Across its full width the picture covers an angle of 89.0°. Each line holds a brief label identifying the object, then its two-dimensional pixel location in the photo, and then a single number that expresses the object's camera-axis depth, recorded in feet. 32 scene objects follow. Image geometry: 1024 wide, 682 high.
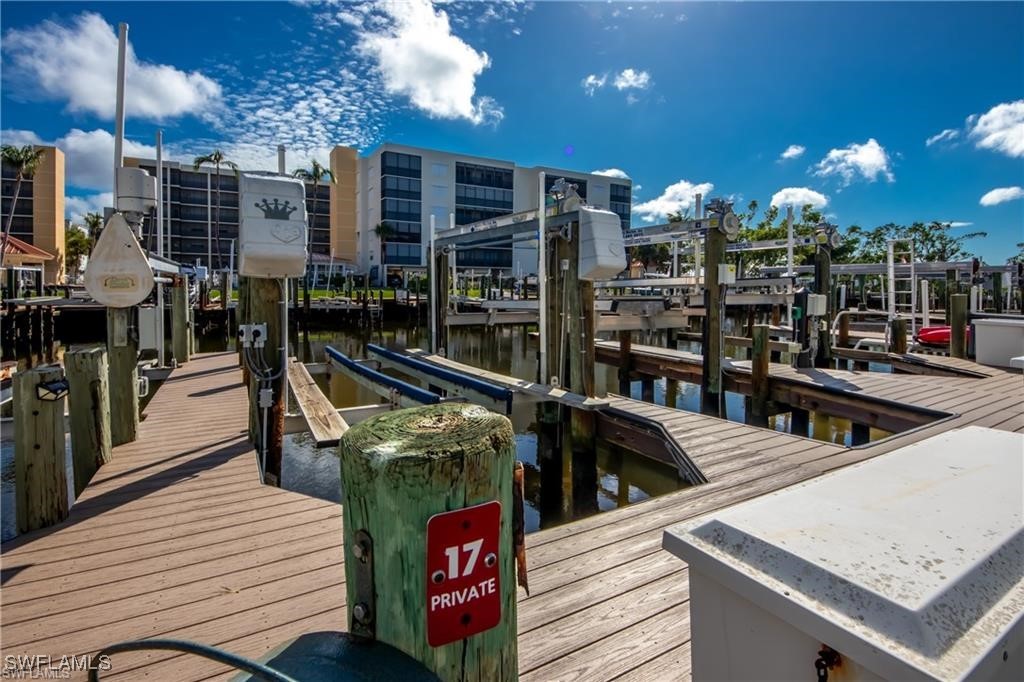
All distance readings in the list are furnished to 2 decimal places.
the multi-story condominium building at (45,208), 152.56
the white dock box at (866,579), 3.00
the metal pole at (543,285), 23.94
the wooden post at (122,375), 15.67
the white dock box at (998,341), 29.48
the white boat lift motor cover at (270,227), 15.21
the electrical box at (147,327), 17.12
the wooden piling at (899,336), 36.45
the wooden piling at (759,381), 27.02
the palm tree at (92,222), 160.23
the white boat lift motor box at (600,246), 21.20
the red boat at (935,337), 41.06
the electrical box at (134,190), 15.98
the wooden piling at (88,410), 12.92
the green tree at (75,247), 183.11
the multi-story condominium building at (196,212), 177.68
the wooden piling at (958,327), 33.42
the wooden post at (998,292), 68.28
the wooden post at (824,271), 30.94
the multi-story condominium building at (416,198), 165.17
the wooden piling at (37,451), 10.61
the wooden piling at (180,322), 32.86
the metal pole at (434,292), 37.02
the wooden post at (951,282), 51.76
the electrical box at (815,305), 29.58
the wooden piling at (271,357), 16.06
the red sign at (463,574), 3.56
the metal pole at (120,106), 20.12
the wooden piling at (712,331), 28.25
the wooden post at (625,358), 36.24
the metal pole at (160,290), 24.85
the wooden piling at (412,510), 3.51
